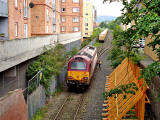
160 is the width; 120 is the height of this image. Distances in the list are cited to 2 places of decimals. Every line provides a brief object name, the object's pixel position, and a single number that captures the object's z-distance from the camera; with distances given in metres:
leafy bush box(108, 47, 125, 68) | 20.23
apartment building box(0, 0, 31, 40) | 16.55
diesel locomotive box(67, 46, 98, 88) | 17.67
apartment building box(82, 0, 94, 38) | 65.01
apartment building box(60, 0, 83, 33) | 48.91
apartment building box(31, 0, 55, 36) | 28.03
